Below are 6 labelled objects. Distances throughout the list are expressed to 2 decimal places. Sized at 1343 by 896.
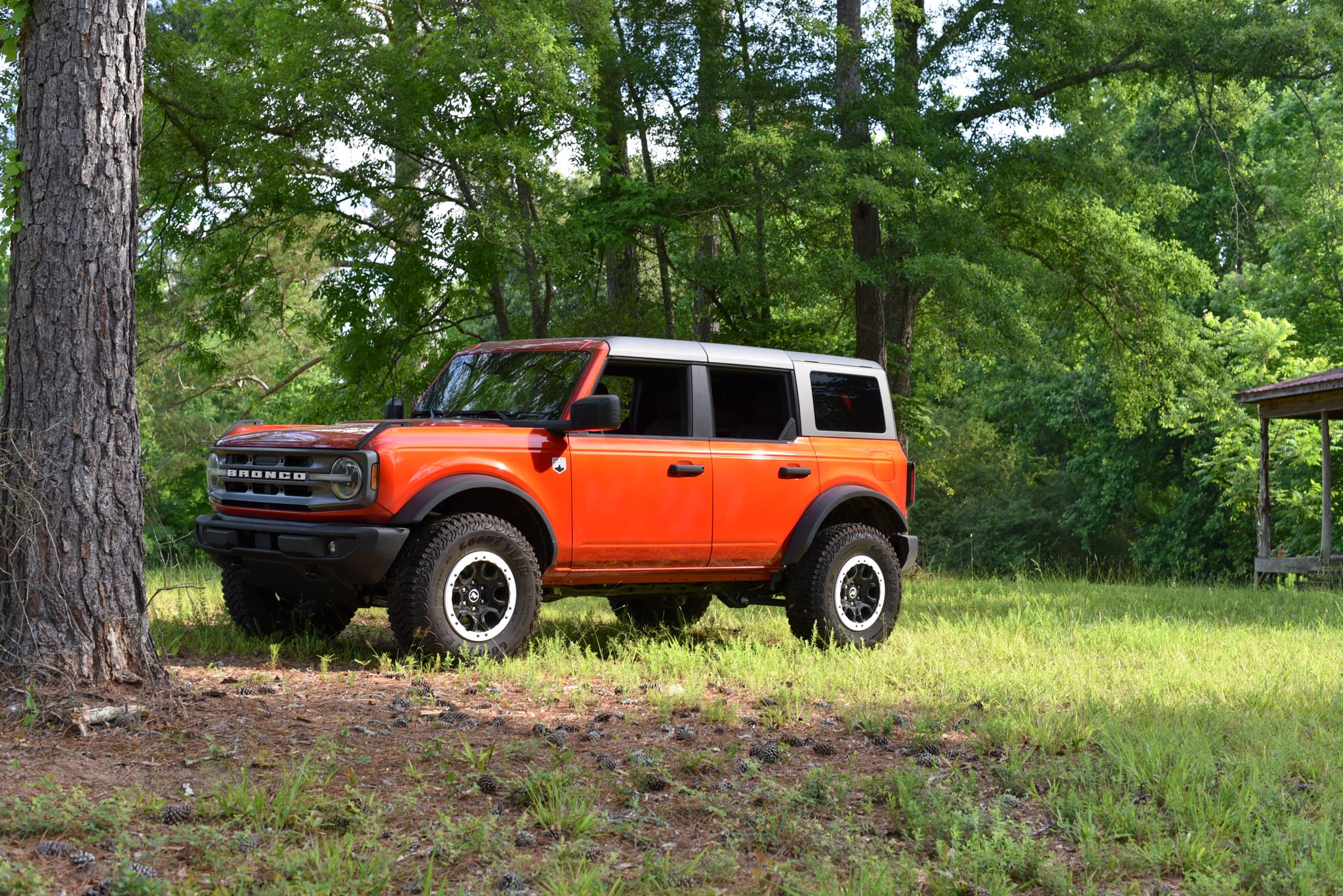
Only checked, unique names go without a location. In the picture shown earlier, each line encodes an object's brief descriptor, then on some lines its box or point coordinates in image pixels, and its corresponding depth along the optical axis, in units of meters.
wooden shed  19.73
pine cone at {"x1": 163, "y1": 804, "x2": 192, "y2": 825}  4.55
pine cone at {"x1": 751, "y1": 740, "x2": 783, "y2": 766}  5.86
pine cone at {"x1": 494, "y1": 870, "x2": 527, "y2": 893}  4.16
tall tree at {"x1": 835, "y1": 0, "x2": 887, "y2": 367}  16.50
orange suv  7.54
